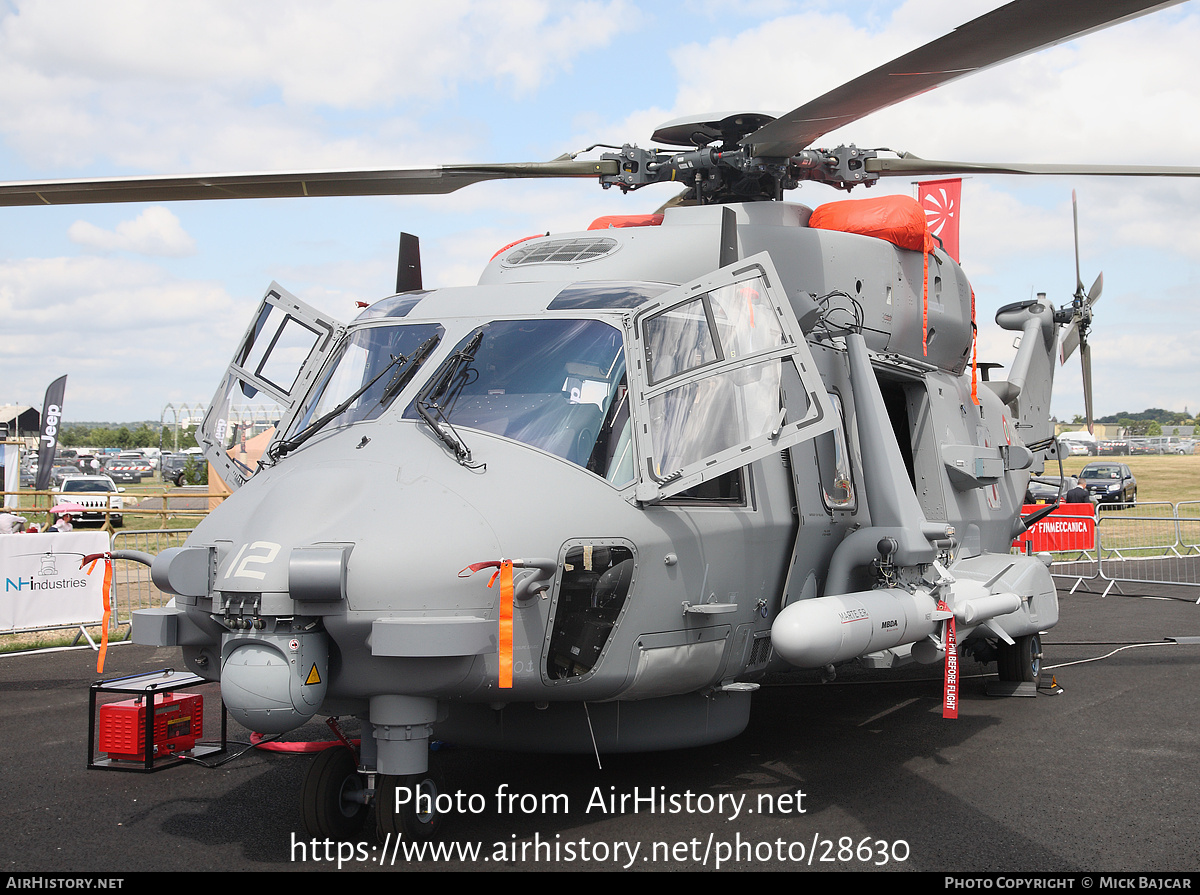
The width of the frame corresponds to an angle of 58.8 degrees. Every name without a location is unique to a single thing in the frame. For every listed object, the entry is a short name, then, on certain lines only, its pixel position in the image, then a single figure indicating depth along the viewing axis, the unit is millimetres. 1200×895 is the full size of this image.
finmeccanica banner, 17094
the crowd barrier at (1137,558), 17875
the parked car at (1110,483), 35250
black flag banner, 26094
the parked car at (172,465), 61297
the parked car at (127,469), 63156
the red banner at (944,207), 10320
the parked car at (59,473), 38409
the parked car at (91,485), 34000
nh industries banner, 11195
